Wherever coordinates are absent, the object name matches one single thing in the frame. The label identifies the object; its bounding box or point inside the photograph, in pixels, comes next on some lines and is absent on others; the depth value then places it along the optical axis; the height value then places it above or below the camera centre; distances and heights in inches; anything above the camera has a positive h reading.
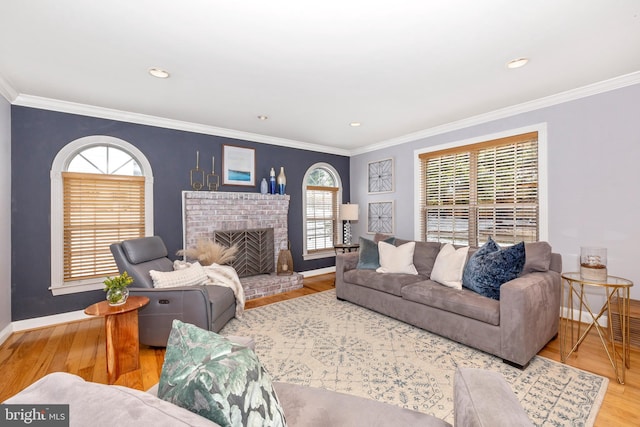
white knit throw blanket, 126.7 -29.8
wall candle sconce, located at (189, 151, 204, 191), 167.2 +20.5
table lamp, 210.1 -0.1
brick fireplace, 162.2 -4.2
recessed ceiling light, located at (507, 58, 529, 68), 97.1 +51.3
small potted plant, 88.9 -24.4
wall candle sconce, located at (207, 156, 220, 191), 173.2 +19.7
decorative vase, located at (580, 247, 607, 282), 90.0 -16.6
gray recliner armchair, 102.8 -33.2
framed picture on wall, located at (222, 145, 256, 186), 178.4 +29.4
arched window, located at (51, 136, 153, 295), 131.6 +2.5
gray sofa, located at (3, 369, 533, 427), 22.2 -25.5
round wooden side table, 85.5 -38.4
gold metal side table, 85.2 -43.0
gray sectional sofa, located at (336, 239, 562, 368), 90.4 -34.7
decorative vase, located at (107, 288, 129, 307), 88.9 -26.4
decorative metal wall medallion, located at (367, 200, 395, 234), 206.8 -4.0
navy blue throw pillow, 101.0 -20.0
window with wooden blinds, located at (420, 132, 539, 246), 141.7 +11.0
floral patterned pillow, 26.2 -17.2
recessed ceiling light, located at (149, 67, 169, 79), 102.0 +50.2
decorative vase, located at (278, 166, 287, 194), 194.4 +20.4
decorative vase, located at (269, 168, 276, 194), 191.6 +19.9
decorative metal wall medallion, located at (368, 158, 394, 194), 206.7 +26.6
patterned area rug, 74.4 -48.9
